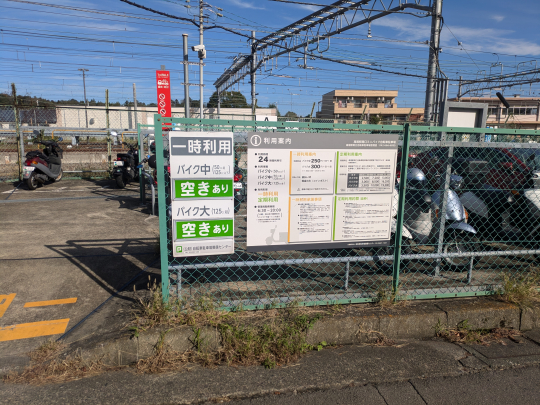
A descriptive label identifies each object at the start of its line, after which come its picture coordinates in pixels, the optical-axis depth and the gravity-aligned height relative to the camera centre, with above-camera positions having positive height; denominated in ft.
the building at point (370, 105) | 169.89 +15.02
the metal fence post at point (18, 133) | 34.28 -0.34
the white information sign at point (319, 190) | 10.28 -1.50
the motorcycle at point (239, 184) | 11.69 -1.63
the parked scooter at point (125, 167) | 34.40 -3.23
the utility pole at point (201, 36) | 45.91 +11.83
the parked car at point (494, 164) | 16.43 -1.20
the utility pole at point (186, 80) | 42.93 +6.01
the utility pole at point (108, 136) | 41.19 -0.51
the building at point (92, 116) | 93.97 +4.57
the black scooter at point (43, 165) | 32.78 -3.14
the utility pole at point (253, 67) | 58.57 +10.59
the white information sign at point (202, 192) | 9.63 -1.52
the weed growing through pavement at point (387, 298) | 11.49 -4.84
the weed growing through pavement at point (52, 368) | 8.56 -5.48
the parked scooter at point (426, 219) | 14.37 -3.05
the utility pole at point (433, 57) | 44.06 +9.93
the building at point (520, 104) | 152.25 +15.41
